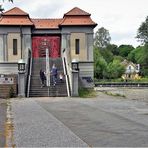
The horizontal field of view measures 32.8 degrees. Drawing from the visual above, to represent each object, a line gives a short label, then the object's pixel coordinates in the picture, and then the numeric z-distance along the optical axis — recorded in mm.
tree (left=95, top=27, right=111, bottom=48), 84282
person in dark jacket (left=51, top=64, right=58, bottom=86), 19576
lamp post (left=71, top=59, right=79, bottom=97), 18329
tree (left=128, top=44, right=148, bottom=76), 60832
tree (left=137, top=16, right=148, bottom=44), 61217
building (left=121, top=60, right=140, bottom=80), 84602
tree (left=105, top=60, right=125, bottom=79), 75404
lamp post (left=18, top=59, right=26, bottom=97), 18100
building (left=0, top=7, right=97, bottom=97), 26081
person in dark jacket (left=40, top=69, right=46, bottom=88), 19530
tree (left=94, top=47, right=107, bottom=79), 68608
